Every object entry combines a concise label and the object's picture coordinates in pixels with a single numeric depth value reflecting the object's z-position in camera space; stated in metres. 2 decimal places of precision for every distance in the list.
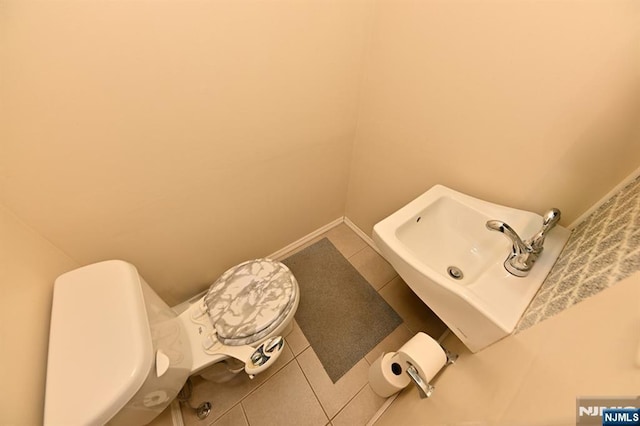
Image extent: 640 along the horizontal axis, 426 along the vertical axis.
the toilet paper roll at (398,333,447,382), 0.65
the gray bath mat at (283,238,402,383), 1.16
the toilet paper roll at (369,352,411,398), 0.84
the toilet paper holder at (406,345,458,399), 0.63
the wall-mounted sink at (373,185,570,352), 0.61
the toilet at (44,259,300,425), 0.48
